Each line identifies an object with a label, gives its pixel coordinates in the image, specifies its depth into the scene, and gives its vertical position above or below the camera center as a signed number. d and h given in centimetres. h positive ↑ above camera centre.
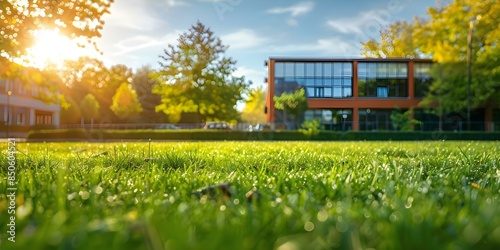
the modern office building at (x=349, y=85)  4288 +522
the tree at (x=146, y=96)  6212 +584
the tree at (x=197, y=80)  3872 +505
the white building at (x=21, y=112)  4058 +242
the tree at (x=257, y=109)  8656 +523
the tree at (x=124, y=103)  5319 +384
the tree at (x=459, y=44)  3291 +750
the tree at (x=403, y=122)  3697 +118
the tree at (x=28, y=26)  536 +144
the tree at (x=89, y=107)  5388 +327
